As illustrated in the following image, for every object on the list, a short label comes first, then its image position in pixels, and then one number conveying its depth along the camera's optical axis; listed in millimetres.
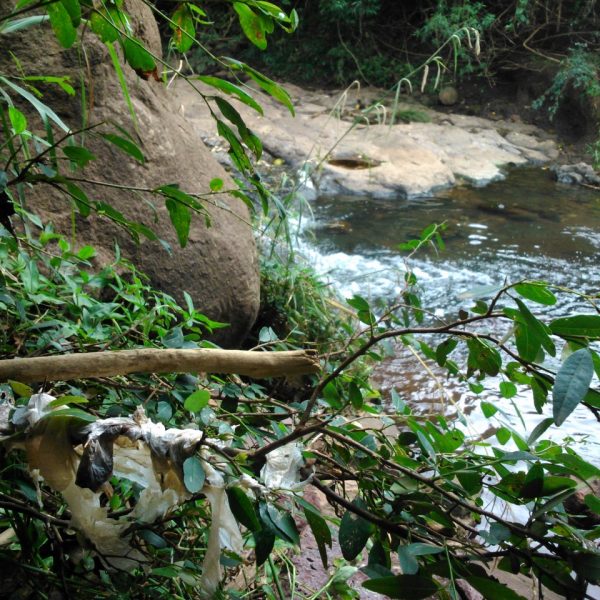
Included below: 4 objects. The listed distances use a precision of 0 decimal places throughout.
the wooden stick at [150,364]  933
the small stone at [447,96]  11305
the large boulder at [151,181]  2176
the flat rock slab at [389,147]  7605
